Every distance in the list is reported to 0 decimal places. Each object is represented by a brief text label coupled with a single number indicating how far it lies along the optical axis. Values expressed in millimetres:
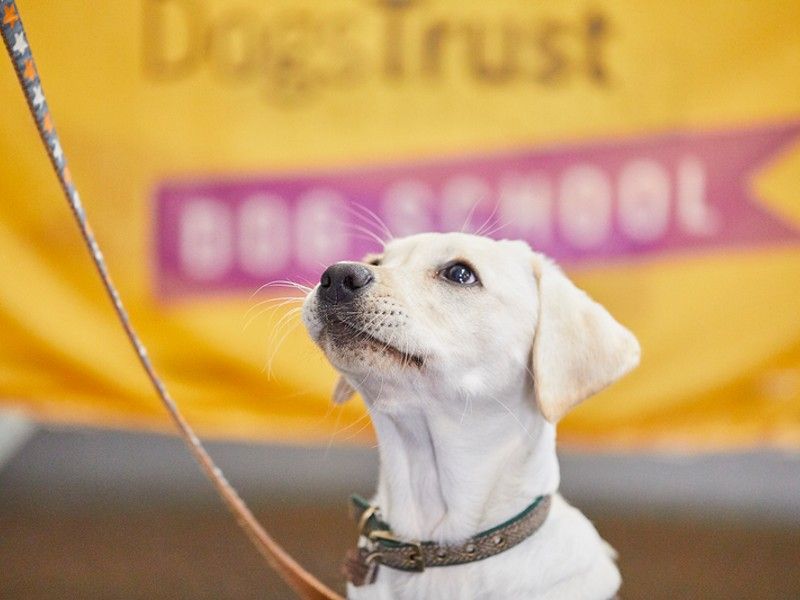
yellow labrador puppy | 1414
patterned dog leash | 1387
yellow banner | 2222
